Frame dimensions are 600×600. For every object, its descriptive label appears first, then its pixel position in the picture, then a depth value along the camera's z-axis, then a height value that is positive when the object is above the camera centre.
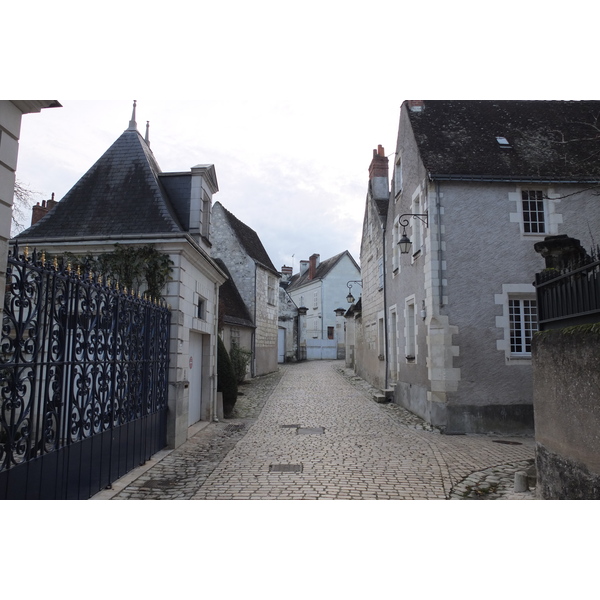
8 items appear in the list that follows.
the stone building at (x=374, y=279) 15.99 +2.54
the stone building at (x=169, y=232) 7.93 +1.98
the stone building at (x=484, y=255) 10.02 +2.02
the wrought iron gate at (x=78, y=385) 3.61 -0.34
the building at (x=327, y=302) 35.72 +3.72
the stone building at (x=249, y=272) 21.31 +3.41
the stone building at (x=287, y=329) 31.34 +1.38
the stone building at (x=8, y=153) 3.47 +1.40
